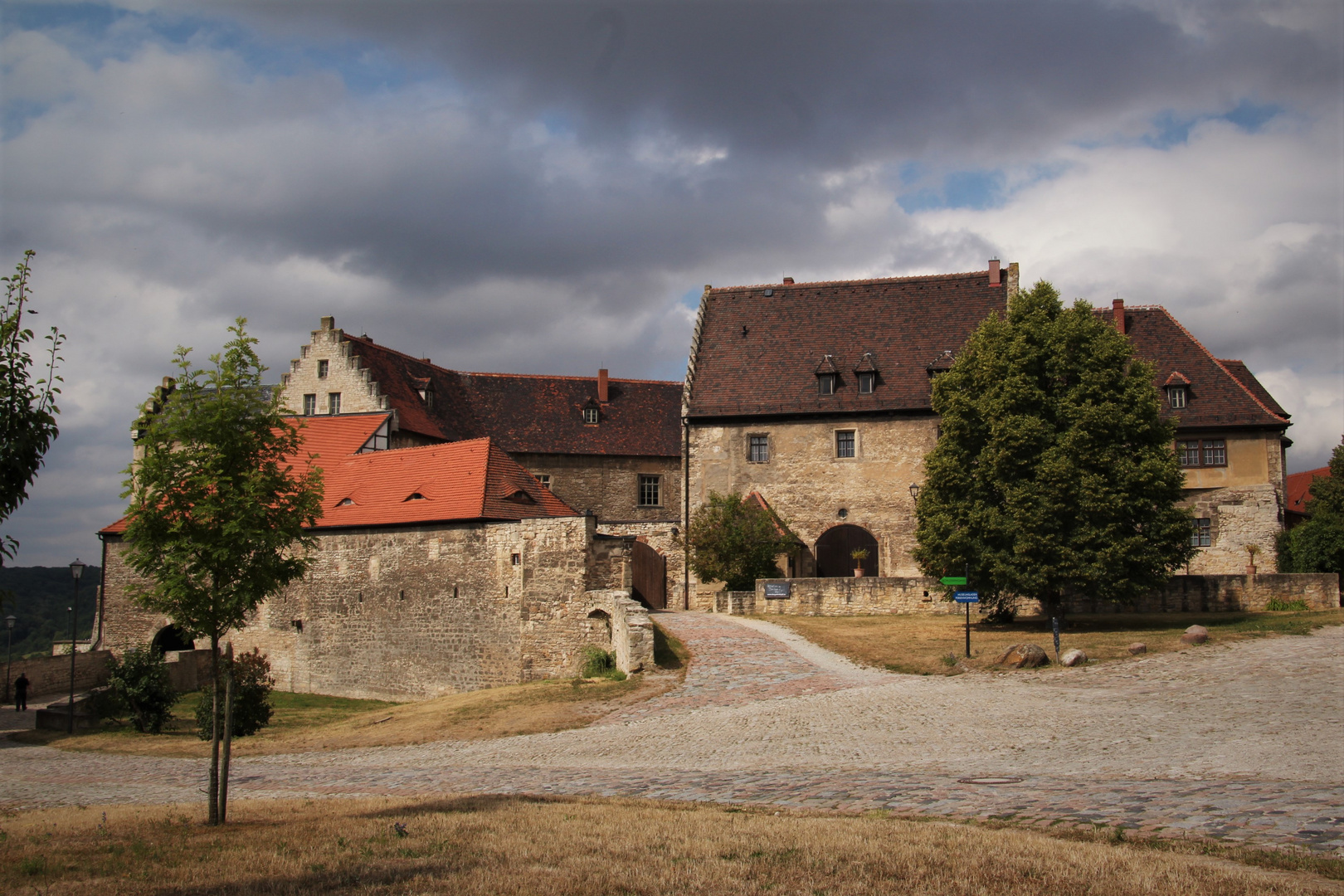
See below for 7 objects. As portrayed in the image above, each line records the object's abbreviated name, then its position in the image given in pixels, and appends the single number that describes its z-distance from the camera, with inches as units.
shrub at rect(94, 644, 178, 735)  1002.7
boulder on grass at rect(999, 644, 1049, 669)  906.1
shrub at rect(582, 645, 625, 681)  1050.7
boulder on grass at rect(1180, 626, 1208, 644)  958.4
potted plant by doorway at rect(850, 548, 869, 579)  1528.2
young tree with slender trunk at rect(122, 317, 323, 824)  498.6
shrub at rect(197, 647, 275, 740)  866.1
